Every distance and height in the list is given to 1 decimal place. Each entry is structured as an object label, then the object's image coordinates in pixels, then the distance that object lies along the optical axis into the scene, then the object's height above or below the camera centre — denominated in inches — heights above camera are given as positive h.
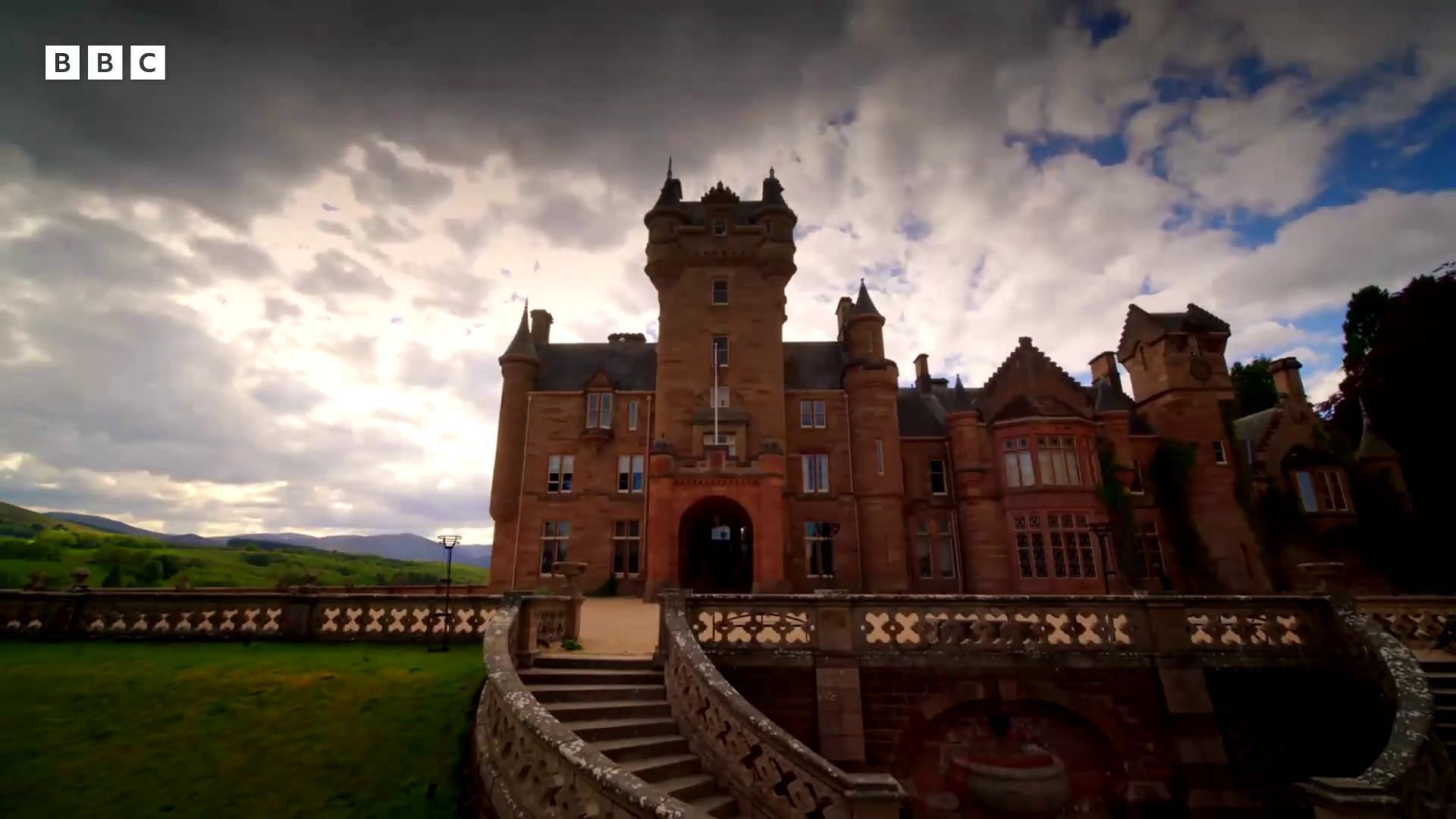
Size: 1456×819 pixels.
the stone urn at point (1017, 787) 433.7 -162.5
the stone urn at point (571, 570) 574.1 -6.6
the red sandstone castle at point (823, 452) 1181.7 +229.4
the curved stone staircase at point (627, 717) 340.8 -99.2
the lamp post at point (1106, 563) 1139.3 -4.7
